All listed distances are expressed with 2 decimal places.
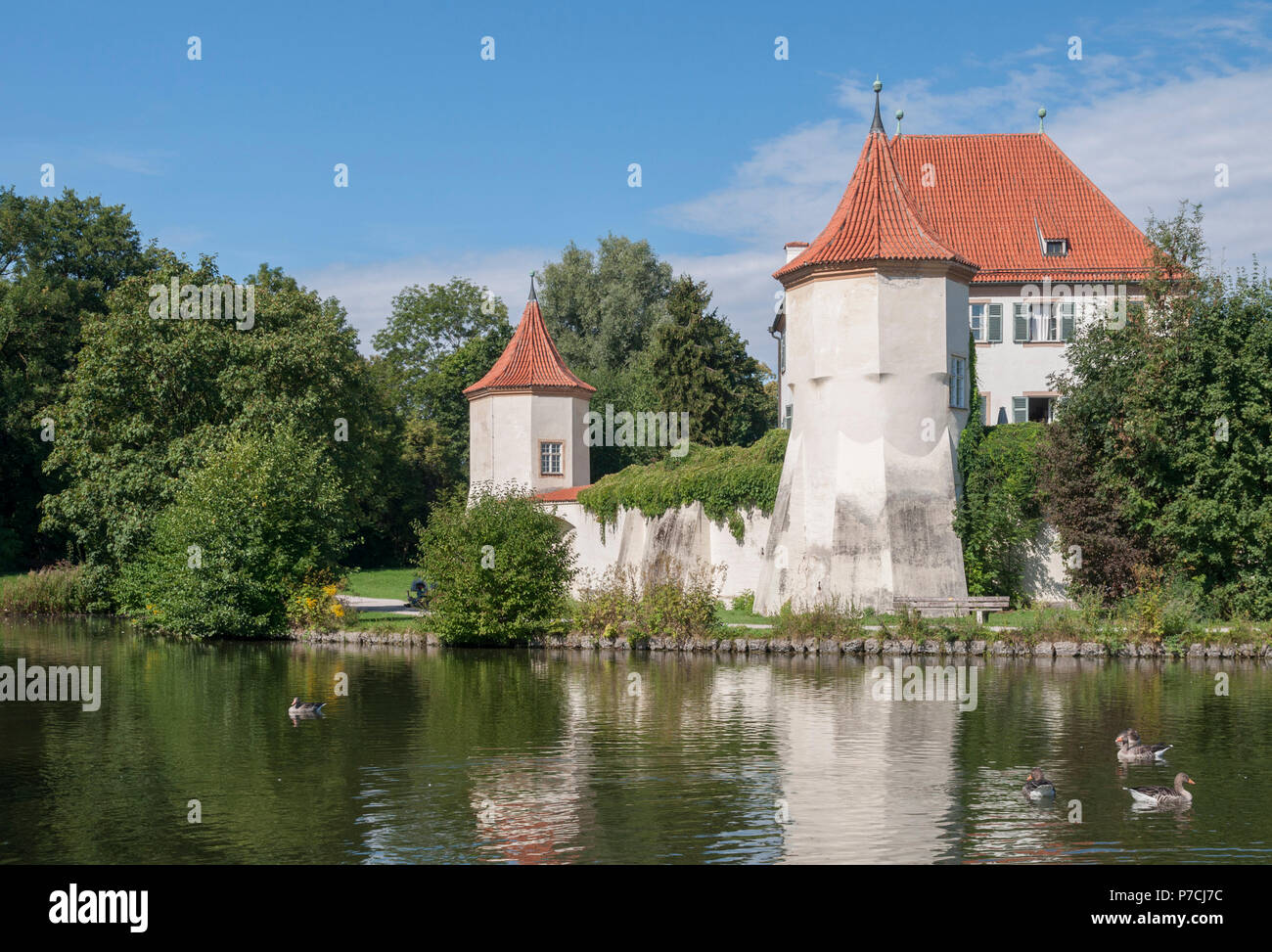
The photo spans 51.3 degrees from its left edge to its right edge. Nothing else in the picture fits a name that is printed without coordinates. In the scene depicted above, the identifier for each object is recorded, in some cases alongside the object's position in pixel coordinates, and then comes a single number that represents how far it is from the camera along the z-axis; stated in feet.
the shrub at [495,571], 109.19
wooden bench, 108.68
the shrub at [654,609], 104.63
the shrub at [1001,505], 117.91
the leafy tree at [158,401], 136.87
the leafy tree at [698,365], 197.57
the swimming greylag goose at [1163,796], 47.37
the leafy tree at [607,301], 245.45
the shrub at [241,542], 118.11
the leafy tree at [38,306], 183.93
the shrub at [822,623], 101.30
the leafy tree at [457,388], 232.73
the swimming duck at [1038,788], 47.85
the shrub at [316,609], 118.83
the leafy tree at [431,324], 257.14
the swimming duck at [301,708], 69.21
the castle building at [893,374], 115.24
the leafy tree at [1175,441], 104.99
